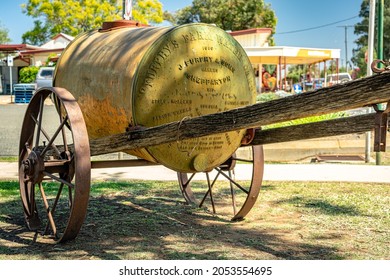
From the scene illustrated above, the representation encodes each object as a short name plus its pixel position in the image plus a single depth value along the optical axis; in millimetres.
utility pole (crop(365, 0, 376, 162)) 9836
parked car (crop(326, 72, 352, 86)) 44050
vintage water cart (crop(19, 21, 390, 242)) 4680
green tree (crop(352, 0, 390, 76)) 52953
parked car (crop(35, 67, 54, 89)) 28109
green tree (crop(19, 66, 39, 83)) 35562
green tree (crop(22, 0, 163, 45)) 40762
